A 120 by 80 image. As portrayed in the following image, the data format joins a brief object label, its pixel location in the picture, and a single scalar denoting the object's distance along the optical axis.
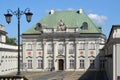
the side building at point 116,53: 24.07
